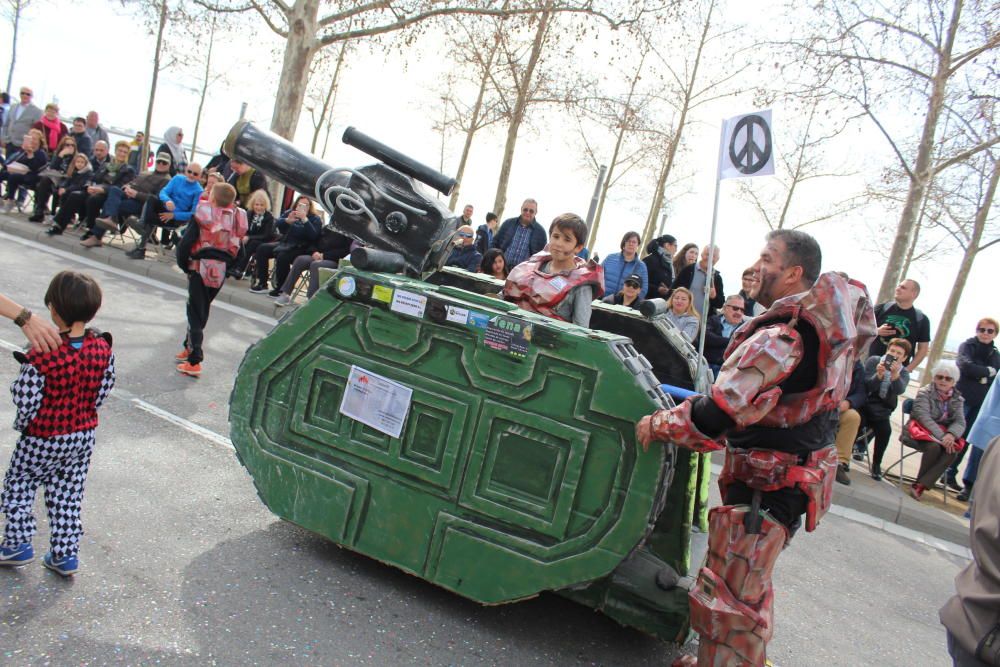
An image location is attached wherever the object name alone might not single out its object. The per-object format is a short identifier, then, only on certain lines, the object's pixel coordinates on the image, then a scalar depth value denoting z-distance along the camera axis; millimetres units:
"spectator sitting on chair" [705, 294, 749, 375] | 7727
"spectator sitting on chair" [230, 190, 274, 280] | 10648
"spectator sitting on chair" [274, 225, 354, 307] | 9797
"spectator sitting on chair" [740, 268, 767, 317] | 7348
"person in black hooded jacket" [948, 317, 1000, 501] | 8023
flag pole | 4389
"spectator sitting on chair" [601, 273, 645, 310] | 7984
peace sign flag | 5684
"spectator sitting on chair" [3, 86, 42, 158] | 13312
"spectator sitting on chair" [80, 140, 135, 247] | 10906
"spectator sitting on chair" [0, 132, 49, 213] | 11875
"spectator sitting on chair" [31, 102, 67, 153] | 12766
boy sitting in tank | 3756
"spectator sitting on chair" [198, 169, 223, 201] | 9403
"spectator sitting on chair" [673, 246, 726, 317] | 9047
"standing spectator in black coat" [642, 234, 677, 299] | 9445
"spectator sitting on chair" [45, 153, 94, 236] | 10844
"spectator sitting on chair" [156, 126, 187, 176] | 12398
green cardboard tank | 2836
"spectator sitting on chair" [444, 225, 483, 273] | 10023
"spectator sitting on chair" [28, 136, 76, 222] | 11688
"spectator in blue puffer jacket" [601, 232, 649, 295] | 8852
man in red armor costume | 2518
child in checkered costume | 2650
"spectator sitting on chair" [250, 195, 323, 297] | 10156
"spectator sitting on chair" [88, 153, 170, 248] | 10719
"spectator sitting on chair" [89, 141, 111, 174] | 11727
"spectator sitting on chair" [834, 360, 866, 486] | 7270
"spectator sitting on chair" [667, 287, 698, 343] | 7512
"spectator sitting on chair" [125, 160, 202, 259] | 10141
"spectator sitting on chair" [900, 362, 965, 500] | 7168
